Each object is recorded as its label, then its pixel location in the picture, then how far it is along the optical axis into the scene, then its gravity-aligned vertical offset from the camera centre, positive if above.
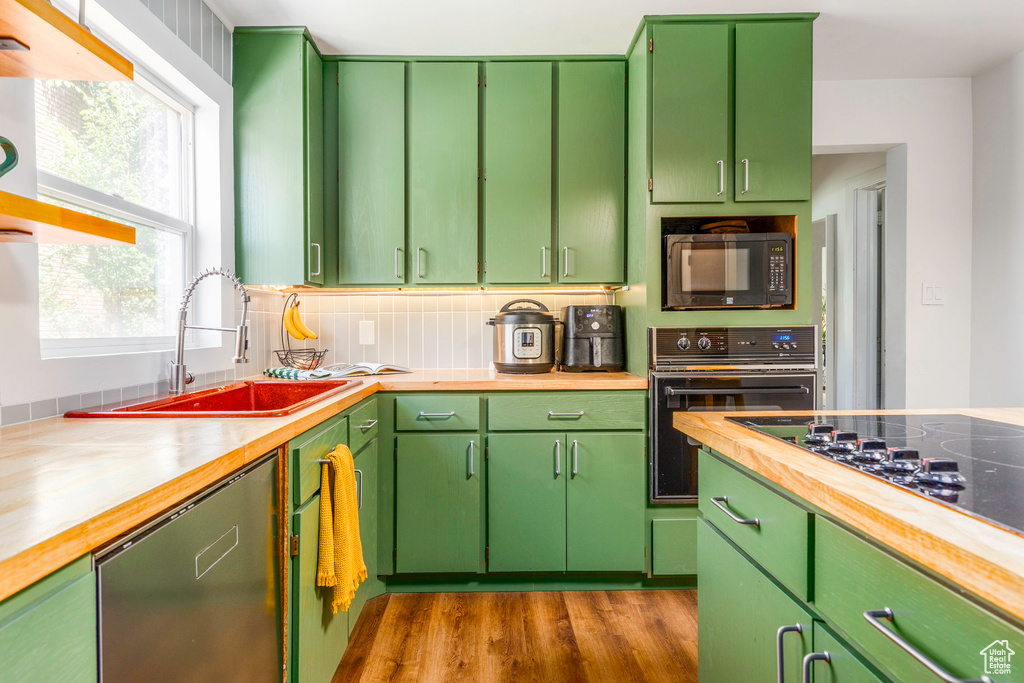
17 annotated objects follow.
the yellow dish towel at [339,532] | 1.45 -0.56
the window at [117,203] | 1.45 +0.42
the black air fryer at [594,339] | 2.54 -0.02
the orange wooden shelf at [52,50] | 0.87 +0.52
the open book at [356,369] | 2.36 -0.16
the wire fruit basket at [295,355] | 2.66 -0.11
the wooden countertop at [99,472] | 0.58 -0.21
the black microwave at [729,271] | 2.24 +0.27
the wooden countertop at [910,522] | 0.49 -0.21
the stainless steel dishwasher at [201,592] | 0.72 -0.42
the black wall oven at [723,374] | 2.23 -0.17
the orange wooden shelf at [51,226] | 0.90 +0.21
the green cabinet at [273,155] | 2.29 +0.77
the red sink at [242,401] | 1.35 -0.21
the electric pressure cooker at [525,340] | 2.45 -0.03
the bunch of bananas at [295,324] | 2.57 +0.05
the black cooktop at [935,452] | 0.66 -0.20
